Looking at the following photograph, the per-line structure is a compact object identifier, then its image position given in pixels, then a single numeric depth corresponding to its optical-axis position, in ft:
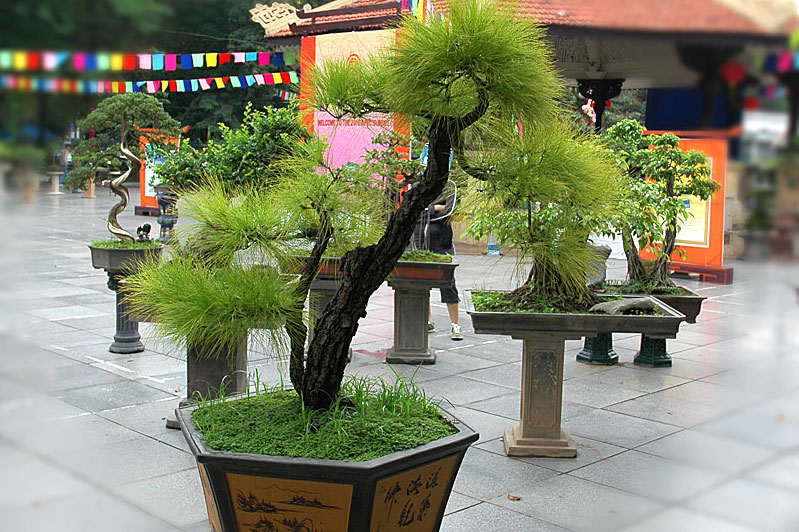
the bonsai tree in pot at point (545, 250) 8.23
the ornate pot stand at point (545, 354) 12.64
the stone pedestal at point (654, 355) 20.40
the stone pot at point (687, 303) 18.83
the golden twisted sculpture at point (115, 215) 19.63
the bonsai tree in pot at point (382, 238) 6.01
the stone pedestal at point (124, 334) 19.99
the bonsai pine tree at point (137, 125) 17.38
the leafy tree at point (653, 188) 16.56
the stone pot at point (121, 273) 19.03
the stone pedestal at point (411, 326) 20.40
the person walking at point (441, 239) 22.44
